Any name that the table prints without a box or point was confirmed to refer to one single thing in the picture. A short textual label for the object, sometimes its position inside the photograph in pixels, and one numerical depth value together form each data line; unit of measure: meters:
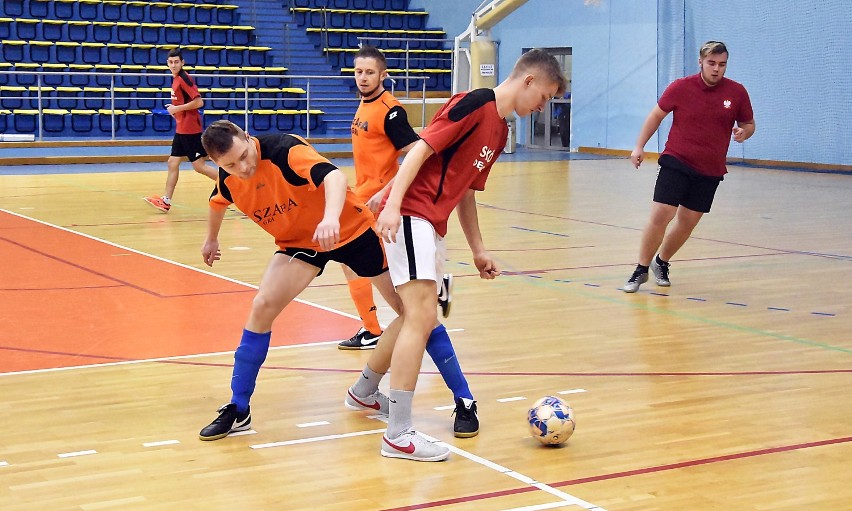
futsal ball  4.42
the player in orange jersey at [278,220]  4.36
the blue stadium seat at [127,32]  22.33
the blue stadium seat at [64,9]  22.15
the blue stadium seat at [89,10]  22.41
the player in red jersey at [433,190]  4.30
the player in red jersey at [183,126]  12.16
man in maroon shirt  7.92
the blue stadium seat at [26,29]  21.47
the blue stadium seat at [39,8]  21.95
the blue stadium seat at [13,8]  21.75
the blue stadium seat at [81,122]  21.00
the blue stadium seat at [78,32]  21.92
